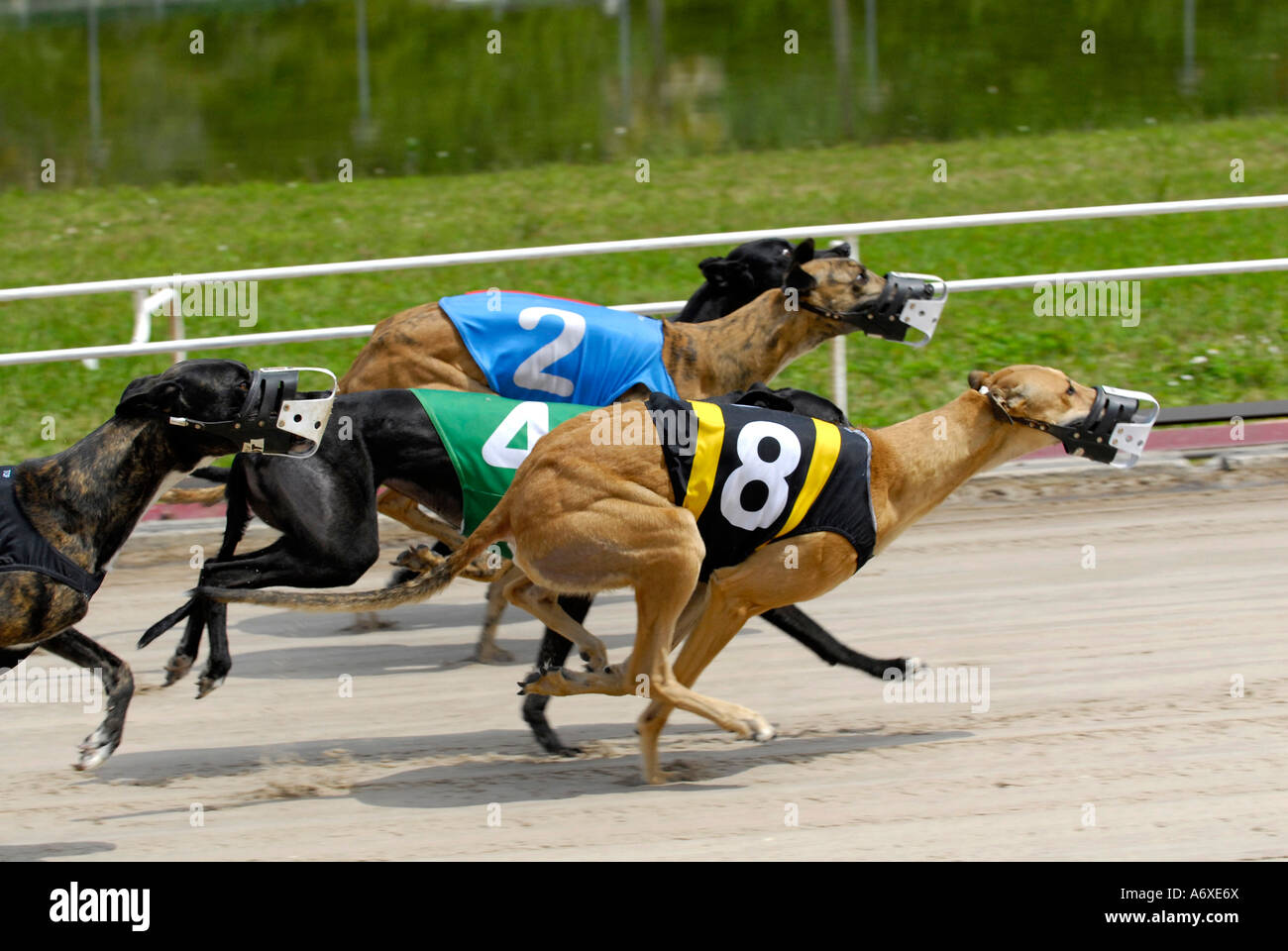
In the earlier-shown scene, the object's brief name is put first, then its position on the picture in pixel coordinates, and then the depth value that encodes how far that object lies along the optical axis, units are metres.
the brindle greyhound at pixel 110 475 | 4.34
